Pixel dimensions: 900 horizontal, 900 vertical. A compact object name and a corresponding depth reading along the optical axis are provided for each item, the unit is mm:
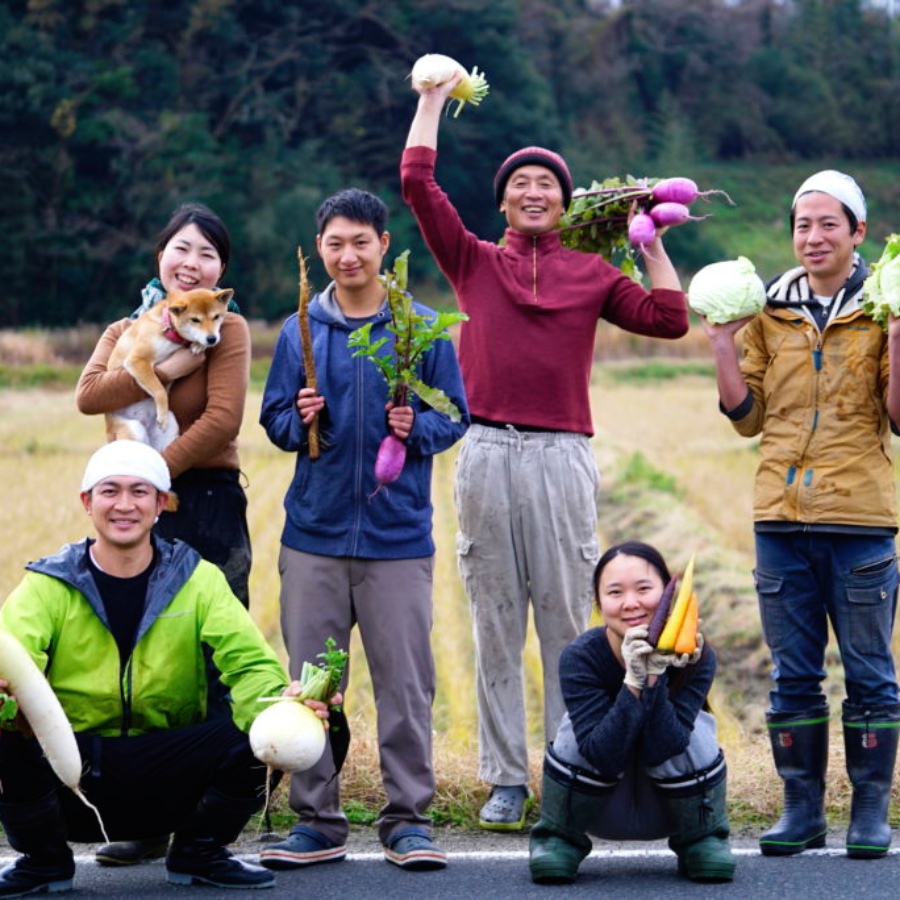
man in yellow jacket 11141
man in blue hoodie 11211
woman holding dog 11766
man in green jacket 10008
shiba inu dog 11664
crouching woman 10273
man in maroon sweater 12008
